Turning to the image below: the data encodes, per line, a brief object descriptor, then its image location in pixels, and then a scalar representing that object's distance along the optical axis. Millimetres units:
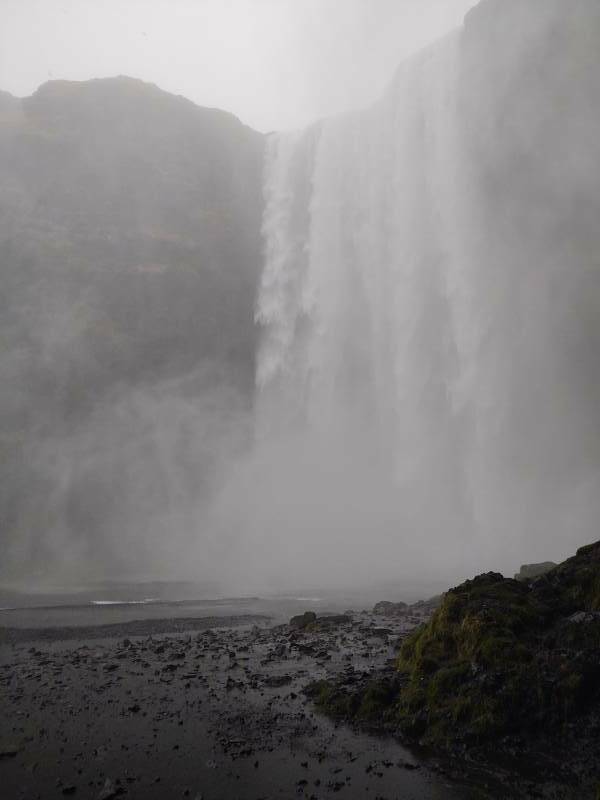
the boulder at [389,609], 18047
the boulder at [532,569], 19162
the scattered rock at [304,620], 15806
